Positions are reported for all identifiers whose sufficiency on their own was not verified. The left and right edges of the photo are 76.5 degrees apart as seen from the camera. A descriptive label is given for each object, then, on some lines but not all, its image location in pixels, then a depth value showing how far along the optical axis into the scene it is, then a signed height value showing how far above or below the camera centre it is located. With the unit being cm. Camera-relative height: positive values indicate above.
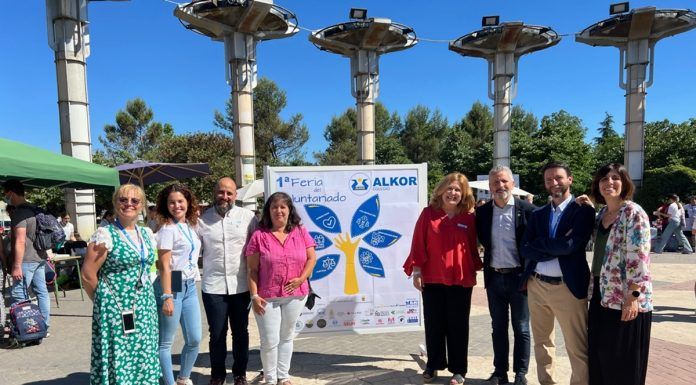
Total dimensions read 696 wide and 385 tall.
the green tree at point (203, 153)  2973 +121
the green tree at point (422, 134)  4528 +321
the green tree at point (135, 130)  4300 +397
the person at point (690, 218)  1429 -192
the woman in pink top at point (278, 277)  347 -87
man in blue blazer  322 -73
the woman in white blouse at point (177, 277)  337 -84
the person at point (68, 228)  1225 -158
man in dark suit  360 -84
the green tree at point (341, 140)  4131 +264
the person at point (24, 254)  520 -99
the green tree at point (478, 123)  4319 +403
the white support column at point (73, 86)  1294 +255
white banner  434 -69
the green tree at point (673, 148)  2670 +81
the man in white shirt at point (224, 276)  360 -88
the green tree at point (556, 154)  2933 +61
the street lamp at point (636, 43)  1989 +572
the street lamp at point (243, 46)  1822 +535
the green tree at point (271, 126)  3862 +368
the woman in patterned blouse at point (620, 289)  286 -84
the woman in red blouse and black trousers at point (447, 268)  369 -87
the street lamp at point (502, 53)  2216 +578
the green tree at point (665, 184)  2117 -115
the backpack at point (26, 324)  508 -177
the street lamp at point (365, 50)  2145 +596
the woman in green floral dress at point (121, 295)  290 -83
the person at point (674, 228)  1291 -198
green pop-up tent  518 +6
